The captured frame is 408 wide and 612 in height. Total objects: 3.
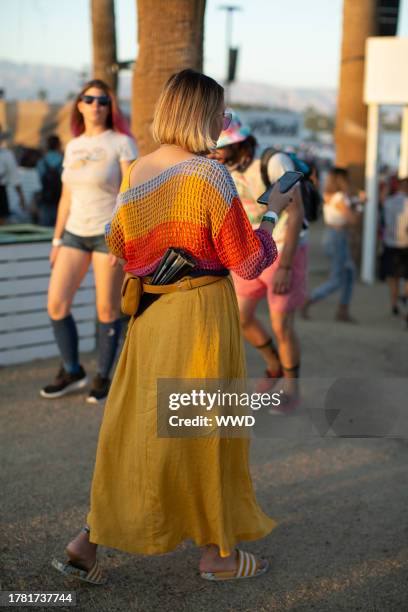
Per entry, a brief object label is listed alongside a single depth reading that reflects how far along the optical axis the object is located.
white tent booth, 11.94
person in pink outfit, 4.82
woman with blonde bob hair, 2.82
